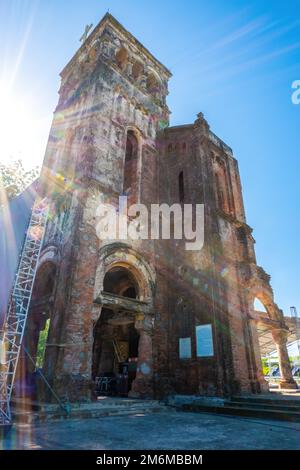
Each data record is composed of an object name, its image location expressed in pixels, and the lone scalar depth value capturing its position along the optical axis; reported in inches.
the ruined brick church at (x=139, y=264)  373.7
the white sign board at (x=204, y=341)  395.7
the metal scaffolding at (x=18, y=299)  289.5
